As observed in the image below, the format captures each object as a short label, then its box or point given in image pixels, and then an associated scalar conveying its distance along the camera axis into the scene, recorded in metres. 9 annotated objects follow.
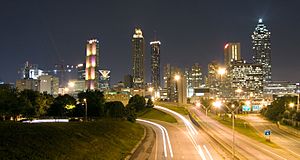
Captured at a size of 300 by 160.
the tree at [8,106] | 61.97
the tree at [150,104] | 132.65
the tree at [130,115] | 87.94
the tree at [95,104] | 97.88
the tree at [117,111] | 89.00
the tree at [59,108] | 94.56
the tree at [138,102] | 124.31
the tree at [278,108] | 130.00
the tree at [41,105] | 78.09
